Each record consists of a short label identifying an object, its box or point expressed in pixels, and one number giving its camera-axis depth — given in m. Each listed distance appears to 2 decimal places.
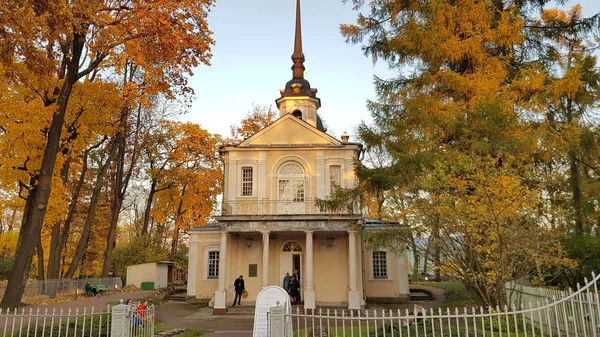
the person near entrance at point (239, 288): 21.20
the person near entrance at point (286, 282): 21.28
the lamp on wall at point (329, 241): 22.88
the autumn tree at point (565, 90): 13.76
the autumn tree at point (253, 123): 36.53
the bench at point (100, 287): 27.45
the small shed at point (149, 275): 31.92
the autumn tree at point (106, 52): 13.46
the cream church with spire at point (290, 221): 21.48
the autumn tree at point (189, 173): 34.03
